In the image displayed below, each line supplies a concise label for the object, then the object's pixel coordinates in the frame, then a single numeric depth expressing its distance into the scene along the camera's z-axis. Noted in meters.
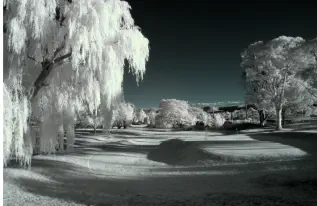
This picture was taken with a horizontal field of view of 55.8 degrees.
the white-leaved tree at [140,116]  117.44
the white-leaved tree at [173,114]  58.03
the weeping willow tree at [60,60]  7.39
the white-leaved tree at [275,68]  28.22
